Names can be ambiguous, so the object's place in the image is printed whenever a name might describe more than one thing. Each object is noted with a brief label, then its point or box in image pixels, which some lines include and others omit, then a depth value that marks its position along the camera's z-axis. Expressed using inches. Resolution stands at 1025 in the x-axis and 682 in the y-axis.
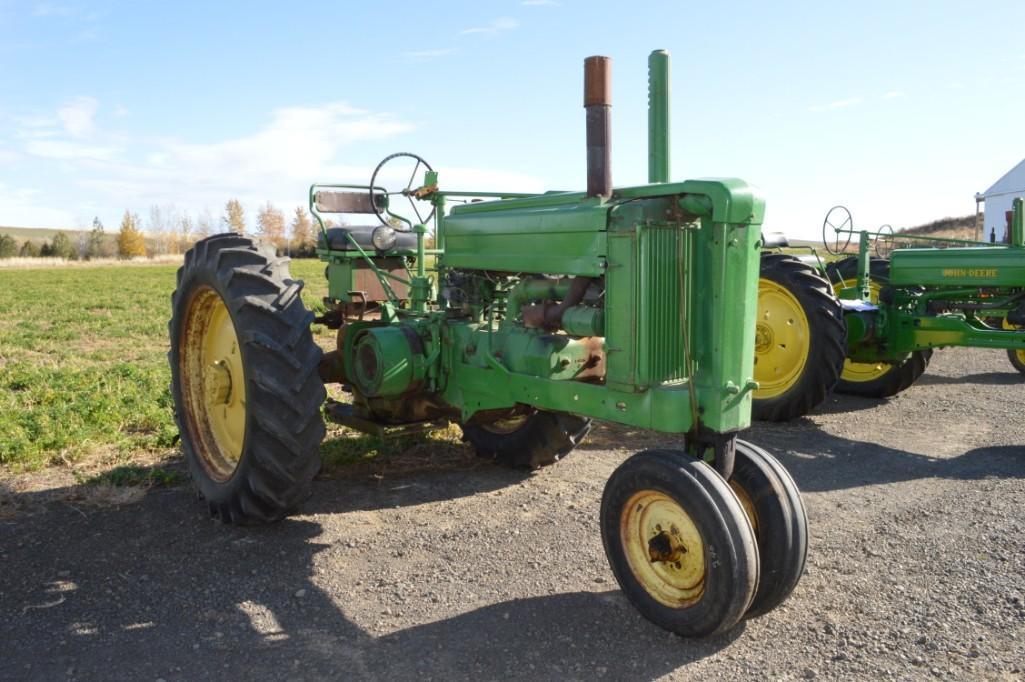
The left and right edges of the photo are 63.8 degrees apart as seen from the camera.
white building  1493.6
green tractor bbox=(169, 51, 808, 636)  123.3
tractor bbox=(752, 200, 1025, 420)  268.4
